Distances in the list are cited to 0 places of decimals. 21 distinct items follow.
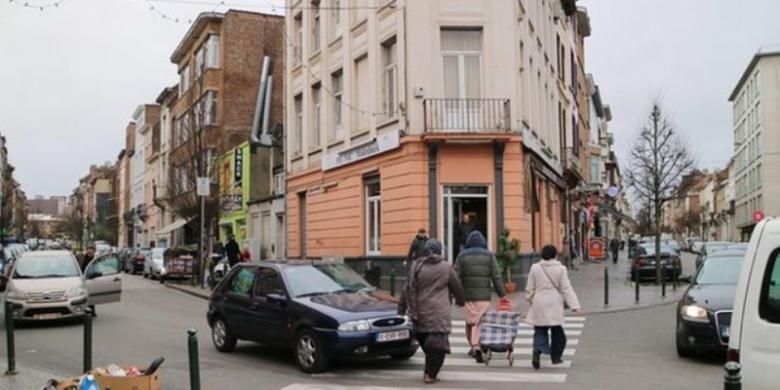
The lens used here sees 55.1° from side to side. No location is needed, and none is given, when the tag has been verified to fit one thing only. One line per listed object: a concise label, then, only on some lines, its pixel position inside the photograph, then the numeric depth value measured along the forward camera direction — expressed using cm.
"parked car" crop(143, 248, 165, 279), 3471
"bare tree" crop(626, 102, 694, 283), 2677
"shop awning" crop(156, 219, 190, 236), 4260
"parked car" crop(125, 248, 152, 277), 4059
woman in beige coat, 1024
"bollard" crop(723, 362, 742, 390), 399
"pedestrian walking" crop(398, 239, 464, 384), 933
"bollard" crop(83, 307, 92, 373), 904
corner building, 2144
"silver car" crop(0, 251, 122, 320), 1548
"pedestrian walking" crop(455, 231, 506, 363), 1113
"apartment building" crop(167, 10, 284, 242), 4281
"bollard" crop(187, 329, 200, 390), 665
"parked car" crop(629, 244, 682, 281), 2672
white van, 512
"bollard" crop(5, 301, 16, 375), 1012
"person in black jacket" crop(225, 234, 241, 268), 2556
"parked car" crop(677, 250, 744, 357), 1013
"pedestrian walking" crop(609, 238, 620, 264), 4745
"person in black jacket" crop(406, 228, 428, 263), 1838
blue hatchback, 985
